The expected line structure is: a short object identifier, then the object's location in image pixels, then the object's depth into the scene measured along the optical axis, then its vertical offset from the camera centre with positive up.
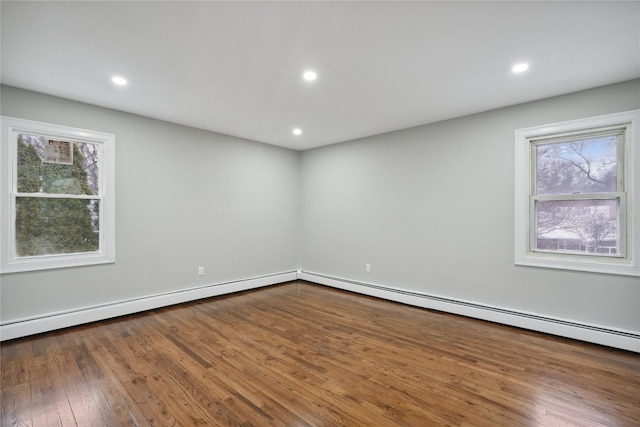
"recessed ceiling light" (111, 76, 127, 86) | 2.74 +1.33
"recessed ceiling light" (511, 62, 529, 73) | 2.48 +1.32
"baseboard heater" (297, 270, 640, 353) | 2.75 -1.20
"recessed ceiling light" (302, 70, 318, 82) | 2.63 +1.33
